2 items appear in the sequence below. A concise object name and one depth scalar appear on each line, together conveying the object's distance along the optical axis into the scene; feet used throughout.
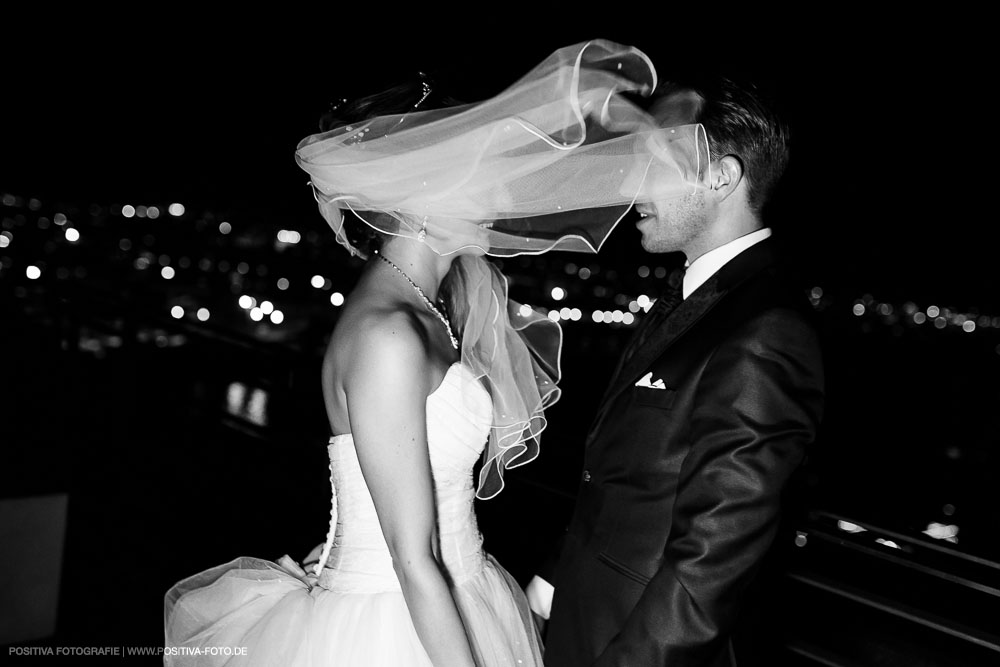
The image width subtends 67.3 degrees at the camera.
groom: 4.12
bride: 4.75
